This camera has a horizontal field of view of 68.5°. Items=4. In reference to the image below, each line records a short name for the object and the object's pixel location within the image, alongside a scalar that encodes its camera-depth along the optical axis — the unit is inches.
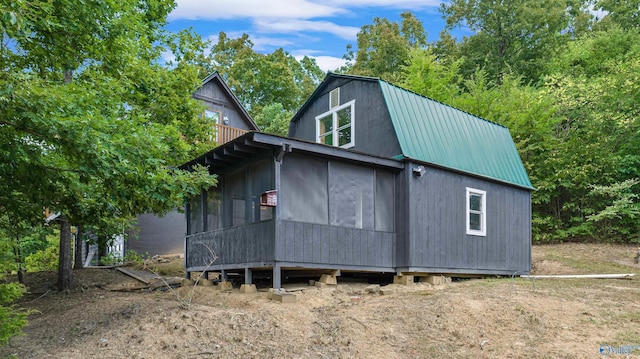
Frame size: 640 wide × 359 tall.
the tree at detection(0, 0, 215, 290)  217.2
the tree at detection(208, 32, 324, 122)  1336.1
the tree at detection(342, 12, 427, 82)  1181.7
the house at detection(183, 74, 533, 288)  340.5
